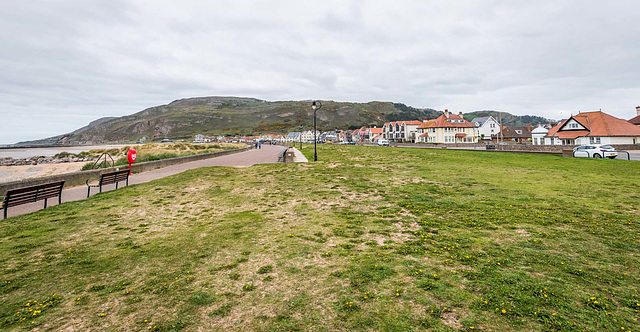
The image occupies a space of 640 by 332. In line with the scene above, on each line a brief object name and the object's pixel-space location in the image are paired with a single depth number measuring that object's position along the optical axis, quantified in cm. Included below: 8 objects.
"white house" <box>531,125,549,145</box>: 7293
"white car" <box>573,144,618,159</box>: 2631
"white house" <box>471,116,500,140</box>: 9431
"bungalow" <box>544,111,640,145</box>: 4525
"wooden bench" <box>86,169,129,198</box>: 1289
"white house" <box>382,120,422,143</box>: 10186
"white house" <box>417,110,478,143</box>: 8331
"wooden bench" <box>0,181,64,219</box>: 901
